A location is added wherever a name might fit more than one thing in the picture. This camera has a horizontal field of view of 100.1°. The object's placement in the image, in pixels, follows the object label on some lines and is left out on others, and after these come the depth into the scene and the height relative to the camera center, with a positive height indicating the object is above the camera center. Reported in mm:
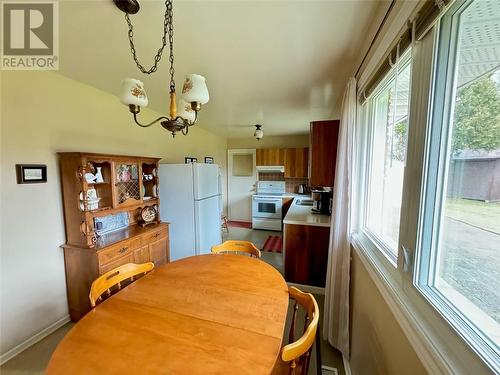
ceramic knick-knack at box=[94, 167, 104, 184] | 2180 -78
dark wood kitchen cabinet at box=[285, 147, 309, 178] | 5031 +209
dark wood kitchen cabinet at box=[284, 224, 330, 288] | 2543 -1029
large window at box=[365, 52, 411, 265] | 1133 +107
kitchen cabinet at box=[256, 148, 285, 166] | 5188 +358
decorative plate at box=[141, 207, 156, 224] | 2723 -598
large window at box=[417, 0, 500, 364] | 561 -27
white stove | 4965 -968
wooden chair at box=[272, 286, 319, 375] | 770 -682
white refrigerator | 3018 -537
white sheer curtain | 1684 -618
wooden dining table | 771 -718
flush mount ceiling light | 4016 +730
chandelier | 1124 +451
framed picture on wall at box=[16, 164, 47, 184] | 1721 -45
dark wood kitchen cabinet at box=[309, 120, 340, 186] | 2255 +218
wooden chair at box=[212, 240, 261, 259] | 1938 -725
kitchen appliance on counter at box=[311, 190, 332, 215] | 3099 -495
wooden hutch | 1951 -548
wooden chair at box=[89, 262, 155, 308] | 1225 -718
